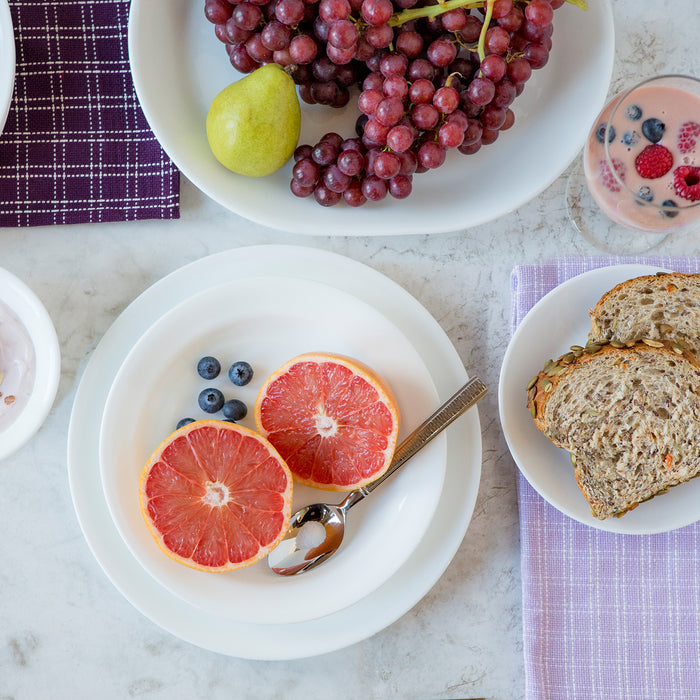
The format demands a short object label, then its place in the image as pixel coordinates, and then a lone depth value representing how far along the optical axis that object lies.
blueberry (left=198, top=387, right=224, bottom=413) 0.91
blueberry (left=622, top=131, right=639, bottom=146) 0.88
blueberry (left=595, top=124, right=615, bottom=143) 0.86
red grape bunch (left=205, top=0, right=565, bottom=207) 0.80
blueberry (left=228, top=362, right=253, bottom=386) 0.91
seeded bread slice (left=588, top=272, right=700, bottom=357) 0.87
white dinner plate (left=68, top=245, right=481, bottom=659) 0.93
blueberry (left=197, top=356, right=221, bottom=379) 0.91
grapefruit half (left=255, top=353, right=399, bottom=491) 0.85
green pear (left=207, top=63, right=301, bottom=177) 0.83
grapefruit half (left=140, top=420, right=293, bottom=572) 0.84
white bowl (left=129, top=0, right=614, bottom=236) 0.91
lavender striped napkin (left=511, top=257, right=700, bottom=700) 0.95
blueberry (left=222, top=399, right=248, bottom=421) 0.91
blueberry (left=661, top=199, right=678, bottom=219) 0.85
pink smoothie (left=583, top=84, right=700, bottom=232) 0.87
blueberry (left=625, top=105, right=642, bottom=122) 0.88
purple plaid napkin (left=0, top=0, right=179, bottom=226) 0.93
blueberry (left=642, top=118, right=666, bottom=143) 0.88
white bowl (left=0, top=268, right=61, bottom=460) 0.90
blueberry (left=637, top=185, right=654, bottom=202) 0.88
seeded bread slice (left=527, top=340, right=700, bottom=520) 0.85
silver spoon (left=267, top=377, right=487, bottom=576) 0.90
